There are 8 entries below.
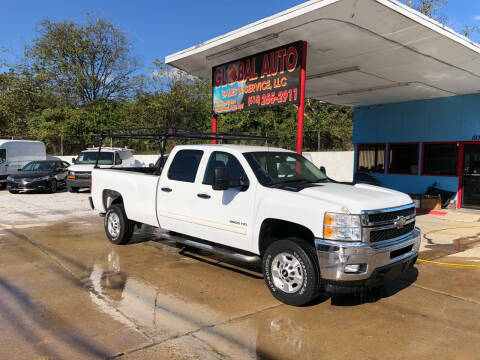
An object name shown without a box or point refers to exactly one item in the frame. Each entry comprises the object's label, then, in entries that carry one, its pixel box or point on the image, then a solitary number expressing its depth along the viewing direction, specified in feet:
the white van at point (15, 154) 58.75
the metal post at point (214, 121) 36.08
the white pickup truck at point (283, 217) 13.09
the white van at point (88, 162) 51.11
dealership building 22.41
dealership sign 27.02
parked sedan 50.98
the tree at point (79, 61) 119.44
